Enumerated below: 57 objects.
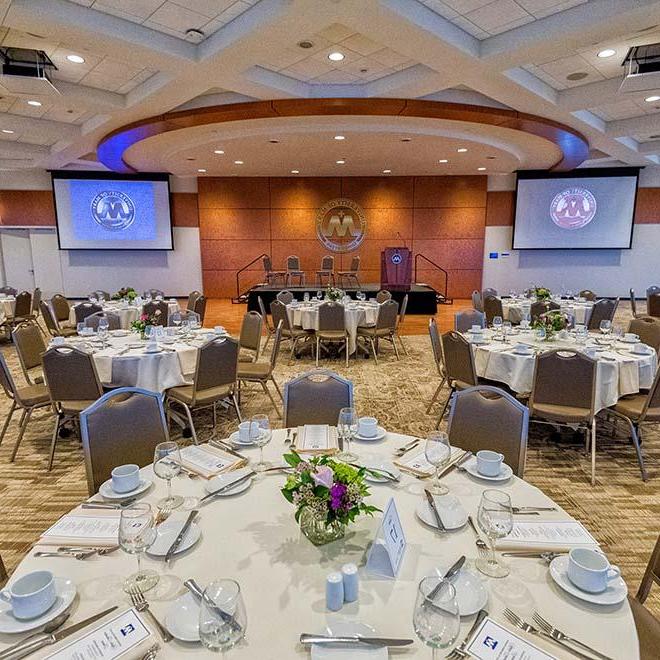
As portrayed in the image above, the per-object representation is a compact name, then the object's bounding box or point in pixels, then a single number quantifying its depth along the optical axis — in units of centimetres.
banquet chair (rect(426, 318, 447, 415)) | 475
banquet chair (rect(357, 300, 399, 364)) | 681
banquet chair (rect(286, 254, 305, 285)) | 1275
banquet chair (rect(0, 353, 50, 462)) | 373
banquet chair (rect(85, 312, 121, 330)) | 586
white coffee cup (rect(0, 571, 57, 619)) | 117
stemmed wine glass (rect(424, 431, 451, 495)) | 175
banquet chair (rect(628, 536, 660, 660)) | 146
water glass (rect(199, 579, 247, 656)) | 97
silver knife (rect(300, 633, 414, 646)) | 108
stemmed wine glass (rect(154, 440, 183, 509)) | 168
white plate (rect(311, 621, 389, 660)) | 106
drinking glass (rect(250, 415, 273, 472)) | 200
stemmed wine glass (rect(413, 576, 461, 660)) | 98
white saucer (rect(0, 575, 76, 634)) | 115
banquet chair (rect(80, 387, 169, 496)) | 225
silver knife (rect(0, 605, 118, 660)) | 107
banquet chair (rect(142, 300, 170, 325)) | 677
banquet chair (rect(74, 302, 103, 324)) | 703
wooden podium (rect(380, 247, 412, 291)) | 1161
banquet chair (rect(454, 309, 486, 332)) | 578
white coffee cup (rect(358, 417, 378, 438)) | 227
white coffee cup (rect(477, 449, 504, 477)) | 187
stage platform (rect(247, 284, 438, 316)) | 1096
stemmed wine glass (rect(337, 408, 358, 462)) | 203
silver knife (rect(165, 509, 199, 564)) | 141
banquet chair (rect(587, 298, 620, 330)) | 722
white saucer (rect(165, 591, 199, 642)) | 112
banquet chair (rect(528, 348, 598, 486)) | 354
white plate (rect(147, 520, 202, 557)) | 142
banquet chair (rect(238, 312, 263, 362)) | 534
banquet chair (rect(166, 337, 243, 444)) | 393
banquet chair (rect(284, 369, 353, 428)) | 274
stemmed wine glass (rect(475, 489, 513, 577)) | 135
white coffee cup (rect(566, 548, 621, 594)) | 125
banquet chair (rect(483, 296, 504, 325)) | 735
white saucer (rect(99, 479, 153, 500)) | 175
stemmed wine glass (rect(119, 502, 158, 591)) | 129
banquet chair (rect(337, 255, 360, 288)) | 1291
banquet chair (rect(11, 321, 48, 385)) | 441
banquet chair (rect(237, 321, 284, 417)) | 476
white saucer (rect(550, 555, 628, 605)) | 123
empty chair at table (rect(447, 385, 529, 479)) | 227
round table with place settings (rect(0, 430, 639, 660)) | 112
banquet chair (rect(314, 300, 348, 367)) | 661
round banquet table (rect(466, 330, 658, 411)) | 371
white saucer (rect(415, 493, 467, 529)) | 156
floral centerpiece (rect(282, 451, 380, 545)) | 135
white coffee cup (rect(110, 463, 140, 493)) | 177
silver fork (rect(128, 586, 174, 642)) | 113
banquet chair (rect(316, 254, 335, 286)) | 1286
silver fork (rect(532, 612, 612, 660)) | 108
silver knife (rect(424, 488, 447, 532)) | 154
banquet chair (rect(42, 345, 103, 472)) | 364
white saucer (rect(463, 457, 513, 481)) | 186
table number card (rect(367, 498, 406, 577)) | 131
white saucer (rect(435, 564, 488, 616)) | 120
